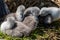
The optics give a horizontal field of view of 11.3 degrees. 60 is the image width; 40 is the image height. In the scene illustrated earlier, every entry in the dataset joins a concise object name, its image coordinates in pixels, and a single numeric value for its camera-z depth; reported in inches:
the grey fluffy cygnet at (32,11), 161.3
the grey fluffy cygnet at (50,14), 161.5
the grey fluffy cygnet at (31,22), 150.9
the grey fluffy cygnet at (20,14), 159.1
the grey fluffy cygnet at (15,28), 146.3
